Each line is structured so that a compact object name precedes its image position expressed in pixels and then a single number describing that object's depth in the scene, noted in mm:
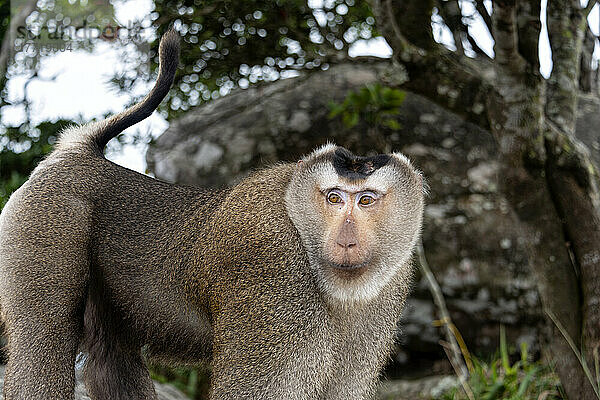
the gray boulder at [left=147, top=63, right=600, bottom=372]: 6410
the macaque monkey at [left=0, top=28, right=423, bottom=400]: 2988
